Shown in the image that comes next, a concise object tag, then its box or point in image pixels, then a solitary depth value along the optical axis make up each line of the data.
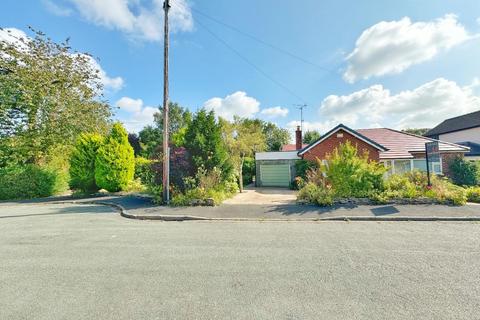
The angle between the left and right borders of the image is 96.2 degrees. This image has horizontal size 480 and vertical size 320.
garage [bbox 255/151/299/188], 20.05
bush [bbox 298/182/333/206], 9.27
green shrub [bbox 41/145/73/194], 15.74
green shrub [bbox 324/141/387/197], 9.77
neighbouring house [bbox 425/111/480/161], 24.03
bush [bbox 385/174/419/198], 9.14
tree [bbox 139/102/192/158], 38.32
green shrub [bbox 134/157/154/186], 11.52
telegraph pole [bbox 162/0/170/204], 10.00
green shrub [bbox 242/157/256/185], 23.05
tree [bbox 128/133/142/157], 27.76
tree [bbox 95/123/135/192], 13.95
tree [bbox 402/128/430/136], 59.31
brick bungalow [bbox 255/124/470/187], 15.87
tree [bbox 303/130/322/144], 49.13
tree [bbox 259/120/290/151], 50.66
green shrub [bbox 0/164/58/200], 13.87
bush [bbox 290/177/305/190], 18.11
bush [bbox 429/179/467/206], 8.47
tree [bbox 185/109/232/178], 11.55
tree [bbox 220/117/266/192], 16.02
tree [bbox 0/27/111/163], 14.09
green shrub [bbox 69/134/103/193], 14.44
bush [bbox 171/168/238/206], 9.93
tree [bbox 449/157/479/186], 15.53
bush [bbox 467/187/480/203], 9.40
